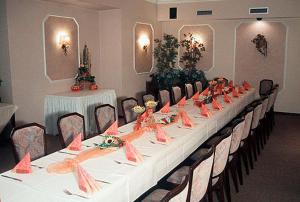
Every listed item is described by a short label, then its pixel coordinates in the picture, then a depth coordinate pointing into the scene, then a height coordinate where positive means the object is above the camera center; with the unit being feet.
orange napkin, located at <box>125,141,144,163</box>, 9.09 -2.66
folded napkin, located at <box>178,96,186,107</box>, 17.85 -2.32
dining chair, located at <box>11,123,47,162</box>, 10.12 -2.58
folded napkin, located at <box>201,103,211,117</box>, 15.02 -2.38
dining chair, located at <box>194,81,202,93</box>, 26.50 -2.10
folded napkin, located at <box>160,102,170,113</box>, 15.94 -2.40
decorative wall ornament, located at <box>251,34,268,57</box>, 28.37 +1.55
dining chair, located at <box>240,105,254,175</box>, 13.70 -3.64
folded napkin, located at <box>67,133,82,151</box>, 10.07 -2.62
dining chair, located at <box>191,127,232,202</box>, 9.84 -3.32
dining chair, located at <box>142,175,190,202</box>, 5.90 -2.50
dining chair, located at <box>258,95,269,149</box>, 17.83 -3.93
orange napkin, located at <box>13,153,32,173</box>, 8.29 -2.72
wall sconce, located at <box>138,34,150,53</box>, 28.31 +1.71
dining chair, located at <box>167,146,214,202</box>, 7.64 -2.91
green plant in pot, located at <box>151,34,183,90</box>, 29.14 -0.02
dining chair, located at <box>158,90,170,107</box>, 20.36 -2.32
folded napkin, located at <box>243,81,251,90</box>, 24.16 -1.89
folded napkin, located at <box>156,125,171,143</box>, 10.90 -2.58
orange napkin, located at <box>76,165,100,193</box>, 7.18 -2.74
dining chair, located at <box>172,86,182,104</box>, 22.18 -2.33
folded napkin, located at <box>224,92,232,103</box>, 18.95 -2.24
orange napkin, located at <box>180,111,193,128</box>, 13.07 -2.47
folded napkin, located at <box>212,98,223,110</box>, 16.83 -2.31
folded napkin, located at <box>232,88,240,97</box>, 20.87 -2.14
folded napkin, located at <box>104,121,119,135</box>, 11.96 -2.57
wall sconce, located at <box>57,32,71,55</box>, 21.79 +1.36
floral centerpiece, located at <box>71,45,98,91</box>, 23.45 -1.19
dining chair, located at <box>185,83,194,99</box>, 24.23 -2.27
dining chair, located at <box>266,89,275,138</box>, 20.65 -3.49
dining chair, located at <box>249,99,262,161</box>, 15.45 -3.26
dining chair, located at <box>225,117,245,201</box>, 11.74 -3.65
